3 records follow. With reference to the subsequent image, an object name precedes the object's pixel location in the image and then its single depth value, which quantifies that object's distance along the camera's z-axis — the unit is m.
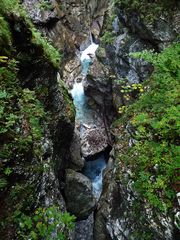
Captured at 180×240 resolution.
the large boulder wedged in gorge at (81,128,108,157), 17.20
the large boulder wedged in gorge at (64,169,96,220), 12.90
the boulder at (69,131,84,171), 15.27
